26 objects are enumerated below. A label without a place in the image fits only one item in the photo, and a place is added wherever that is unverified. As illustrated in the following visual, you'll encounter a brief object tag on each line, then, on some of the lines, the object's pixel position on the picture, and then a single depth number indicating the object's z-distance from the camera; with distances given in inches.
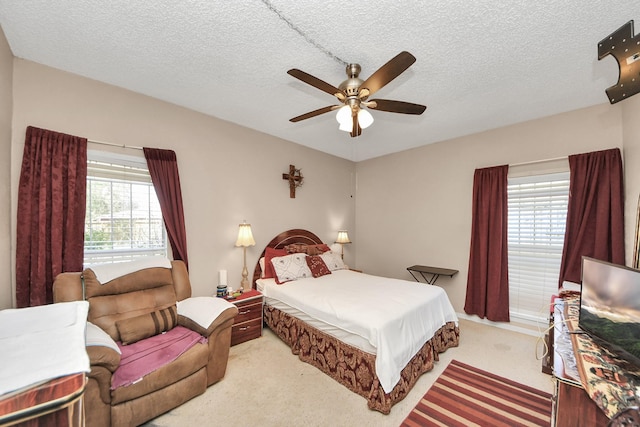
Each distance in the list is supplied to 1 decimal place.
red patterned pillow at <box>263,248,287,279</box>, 138.3
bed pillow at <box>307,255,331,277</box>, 138.2
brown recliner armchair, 61.5
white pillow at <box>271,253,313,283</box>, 129.0
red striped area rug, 72.0
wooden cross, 157.6
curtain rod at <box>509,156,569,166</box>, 117.0
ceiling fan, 62.8
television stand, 41.3
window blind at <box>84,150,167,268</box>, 96.5
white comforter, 78.7
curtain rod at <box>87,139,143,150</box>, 93.3
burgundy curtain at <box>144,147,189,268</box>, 104.7
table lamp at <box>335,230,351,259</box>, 179.3
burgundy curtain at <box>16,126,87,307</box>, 78.5
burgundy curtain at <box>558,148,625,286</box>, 100.9
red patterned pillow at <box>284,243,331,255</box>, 150.2
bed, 79.0
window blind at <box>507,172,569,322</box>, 120.3
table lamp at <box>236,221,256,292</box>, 127.6
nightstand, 113.7
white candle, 120.4
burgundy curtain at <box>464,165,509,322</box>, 131.3
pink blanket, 66.7
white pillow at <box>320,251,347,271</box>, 152.2
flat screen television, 48.4
